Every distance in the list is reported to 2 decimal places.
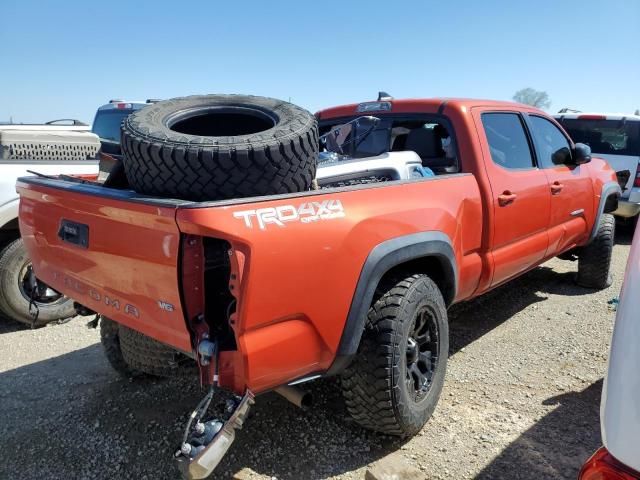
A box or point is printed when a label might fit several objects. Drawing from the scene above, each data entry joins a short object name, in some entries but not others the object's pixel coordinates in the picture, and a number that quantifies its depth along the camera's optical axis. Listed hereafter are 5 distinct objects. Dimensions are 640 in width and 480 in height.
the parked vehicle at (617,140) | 7.30
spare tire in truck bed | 2.00
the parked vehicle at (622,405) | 1.18
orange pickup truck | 1.87
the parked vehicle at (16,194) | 4.14
